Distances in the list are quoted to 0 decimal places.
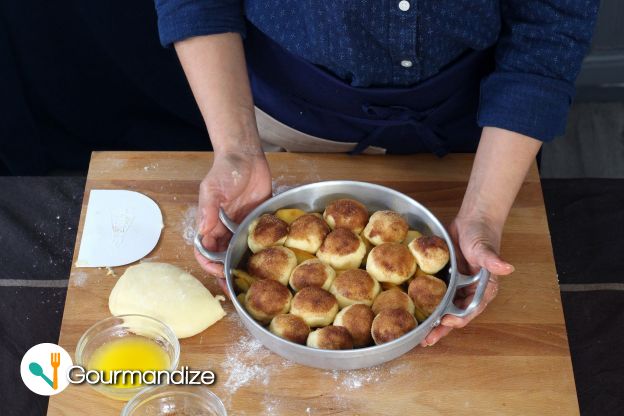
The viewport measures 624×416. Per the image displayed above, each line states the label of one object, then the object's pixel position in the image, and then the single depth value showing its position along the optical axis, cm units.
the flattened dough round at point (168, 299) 110
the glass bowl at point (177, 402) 101
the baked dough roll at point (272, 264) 111
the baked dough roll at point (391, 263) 109
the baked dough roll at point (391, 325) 100
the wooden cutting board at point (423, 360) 104
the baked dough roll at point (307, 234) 115
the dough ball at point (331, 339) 101
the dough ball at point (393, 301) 104
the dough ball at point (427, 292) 106
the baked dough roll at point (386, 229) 114
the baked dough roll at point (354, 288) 108
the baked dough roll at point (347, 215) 116
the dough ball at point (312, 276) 109
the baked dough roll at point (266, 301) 105
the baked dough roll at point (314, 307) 105
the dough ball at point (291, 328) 103
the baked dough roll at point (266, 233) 113
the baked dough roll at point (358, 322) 103
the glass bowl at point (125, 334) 106
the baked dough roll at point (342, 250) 113
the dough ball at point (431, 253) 109
